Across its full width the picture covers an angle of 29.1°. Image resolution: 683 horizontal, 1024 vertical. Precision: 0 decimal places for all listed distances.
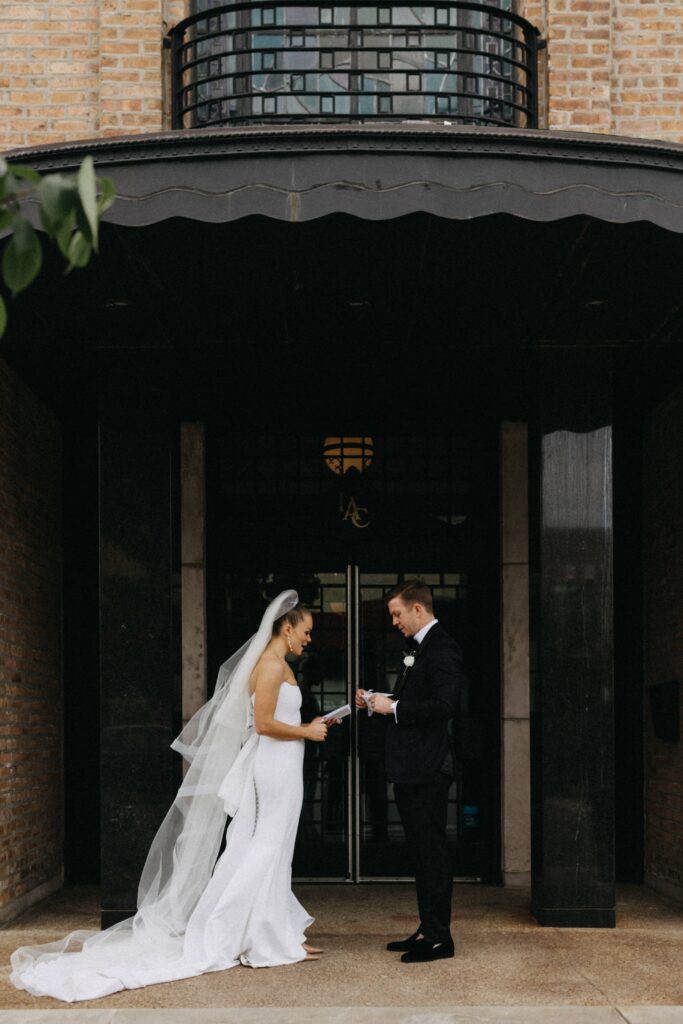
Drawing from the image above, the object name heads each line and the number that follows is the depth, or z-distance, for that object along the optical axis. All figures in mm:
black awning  6309
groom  6926
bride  6805
